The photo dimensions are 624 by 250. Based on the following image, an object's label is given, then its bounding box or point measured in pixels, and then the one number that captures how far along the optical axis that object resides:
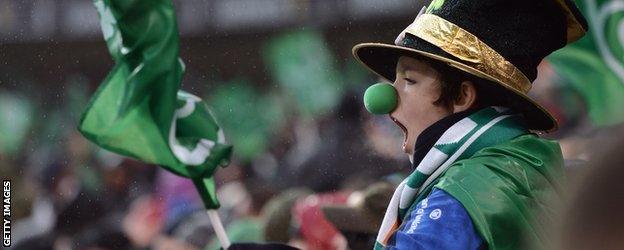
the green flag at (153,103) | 5.54
